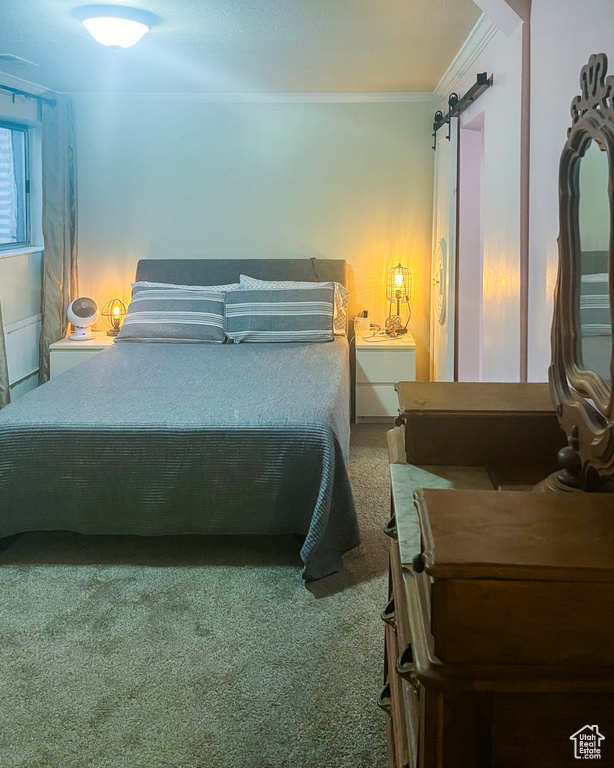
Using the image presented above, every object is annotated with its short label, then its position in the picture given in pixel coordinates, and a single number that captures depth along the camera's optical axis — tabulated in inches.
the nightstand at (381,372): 184.7
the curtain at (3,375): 173.6
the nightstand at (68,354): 189.0
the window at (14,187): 195.9
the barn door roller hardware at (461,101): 124.3
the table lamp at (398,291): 199.6
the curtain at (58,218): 196.7
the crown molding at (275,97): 196.4
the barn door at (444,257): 163.9
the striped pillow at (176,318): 181.2
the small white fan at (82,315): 199.3
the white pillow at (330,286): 190.2
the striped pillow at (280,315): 180.5
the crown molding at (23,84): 174.7
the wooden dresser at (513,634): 32.6
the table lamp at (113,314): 203.8
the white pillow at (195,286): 193.2
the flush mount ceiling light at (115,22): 119.0
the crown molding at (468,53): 121.4
